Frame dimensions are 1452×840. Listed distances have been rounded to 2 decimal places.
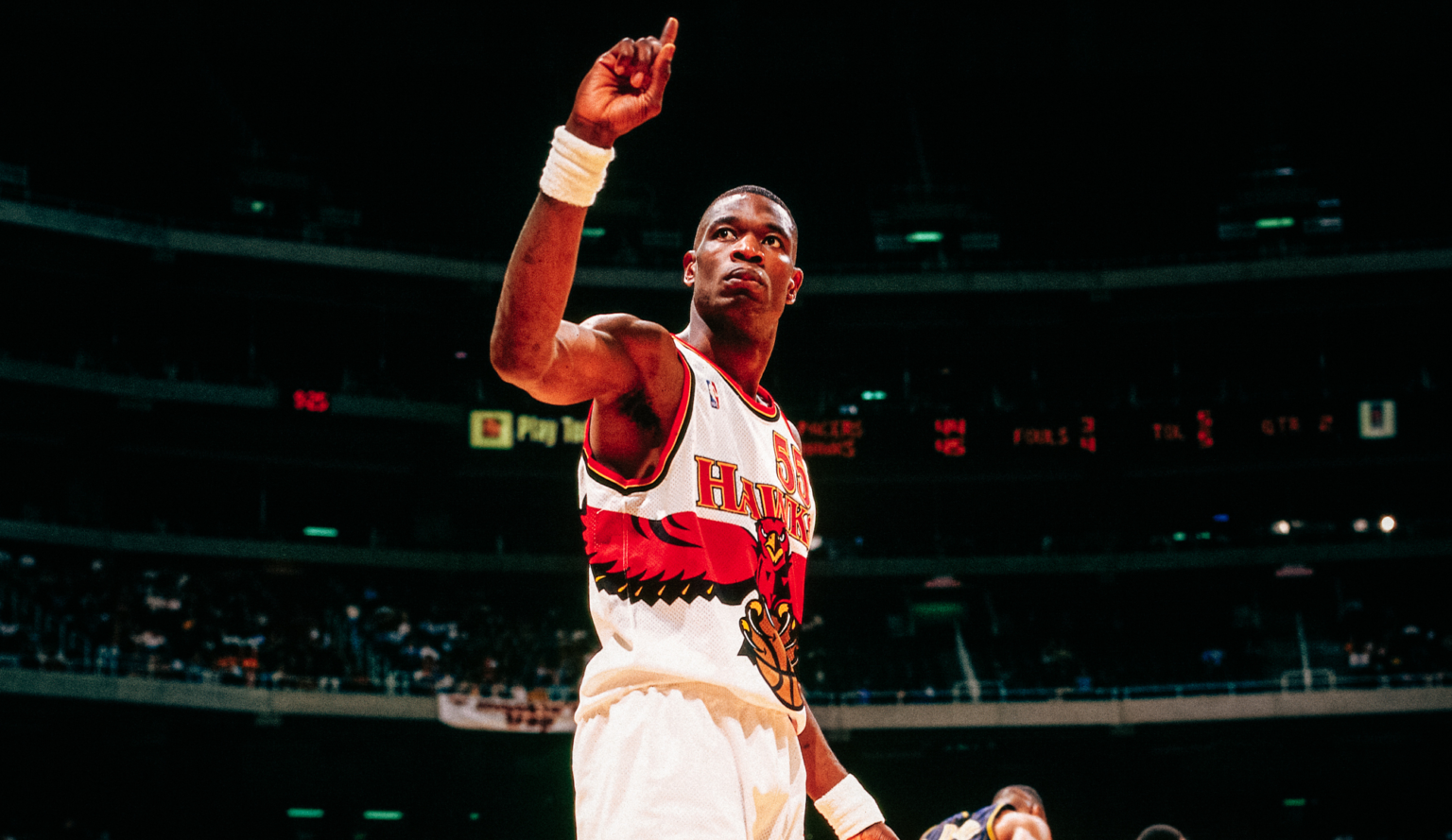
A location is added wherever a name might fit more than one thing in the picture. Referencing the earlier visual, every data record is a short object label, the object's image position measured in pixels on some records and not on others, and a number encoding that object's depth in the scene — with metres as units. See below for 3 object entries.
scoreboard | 24.59
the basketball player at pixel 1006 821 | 7.39
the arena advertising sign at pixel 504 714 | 21.80
